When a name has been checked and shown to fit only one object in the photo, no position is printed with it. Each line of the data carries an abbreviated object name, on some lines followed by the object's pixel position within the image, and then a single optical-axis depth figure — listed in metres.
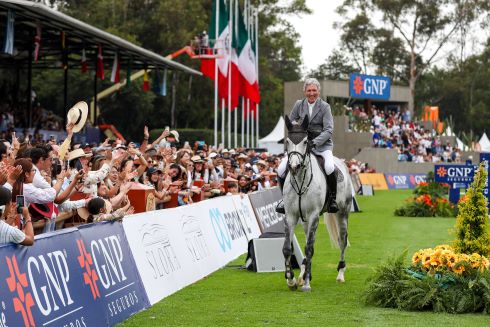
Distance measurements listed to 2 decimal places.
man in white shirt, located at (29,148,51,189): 10.59
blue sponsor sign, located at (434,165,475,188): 34.05
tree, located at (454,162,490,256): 11.93
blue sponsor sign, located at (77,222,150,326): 9.76
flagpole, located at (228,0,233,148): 38.41
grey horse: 13.23
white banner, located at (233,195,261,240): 19.92
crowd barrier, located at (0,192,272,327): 7.93
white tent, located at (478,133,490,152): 85.94
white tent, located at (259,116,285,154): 66.88
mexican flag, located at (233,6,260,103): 42.06
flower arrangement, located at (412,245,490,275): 11.34
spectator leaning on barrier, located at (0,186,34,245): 7.69
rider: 13.89
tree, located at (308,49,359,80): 108.24
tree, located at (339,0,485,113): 90.38
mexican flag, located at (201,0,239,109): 37.56
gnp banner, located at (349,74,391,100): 66.06
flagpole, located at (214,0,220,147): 36.97
